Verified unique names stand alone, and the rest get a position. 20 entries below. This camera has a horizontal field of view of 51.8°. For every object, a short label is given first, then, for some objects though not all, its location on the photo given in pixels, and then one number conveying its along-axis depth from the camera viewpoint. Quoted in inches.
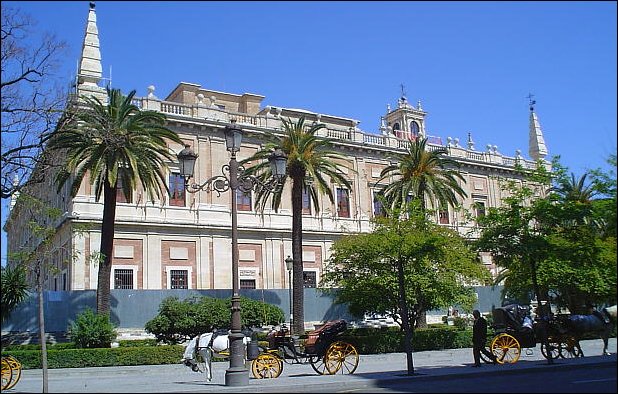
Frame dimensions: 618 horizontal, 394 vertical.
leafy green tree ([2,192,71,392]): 898.1
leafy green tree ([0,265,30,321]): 779.4
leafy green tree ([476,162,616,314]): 746.2
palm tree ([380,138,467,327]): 1395.2
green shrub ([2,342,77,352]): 918.4
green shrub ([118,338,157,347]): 1041.7
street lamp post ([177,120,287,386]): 578.6
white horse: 664.4
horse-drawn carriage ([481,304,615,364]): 721.0
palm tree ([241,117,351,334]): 1167.6
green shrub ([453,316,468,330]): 1394.6
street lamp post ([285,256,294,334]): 1187.0
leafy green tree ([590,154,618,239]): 448.5
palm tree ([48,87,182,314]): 1047.0
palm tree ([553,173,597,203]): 831.0
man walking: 694.5
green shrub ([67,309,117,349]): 932.0
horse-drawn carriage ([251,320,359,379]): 665.6
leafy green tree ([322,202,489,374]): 1008.9
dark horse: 708.0
